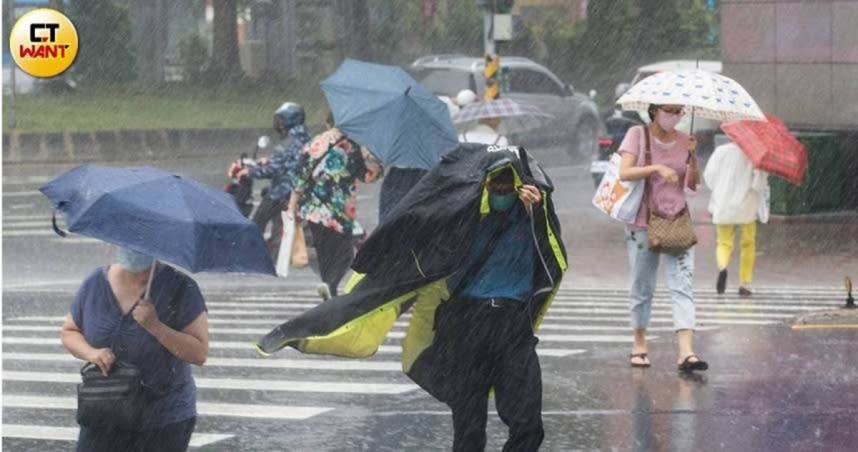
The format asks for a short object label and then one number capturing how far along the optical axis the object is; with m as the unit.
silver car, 35.99
